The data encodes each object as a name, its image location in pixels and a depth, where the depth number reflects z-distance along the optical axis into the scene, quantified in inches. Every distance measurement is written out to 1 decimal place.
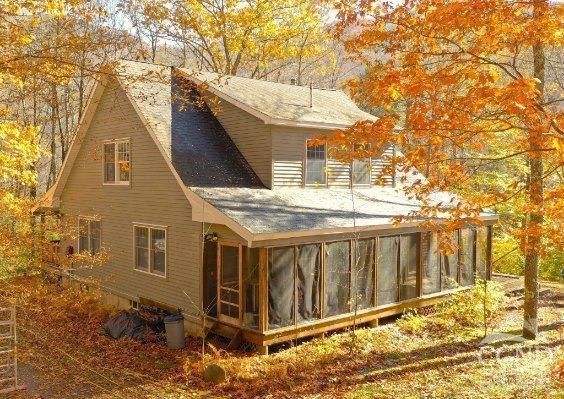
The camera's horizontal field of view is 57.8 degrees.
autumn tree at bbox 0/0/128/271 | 375.6
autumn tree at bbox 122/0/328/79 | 1090.7
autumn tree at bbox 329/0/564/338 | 313.6
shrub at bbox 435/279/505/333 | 631.8
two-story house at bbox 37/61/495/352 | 526.9
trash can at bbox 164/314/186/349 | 531.2
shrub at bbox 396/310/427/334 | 599.2
